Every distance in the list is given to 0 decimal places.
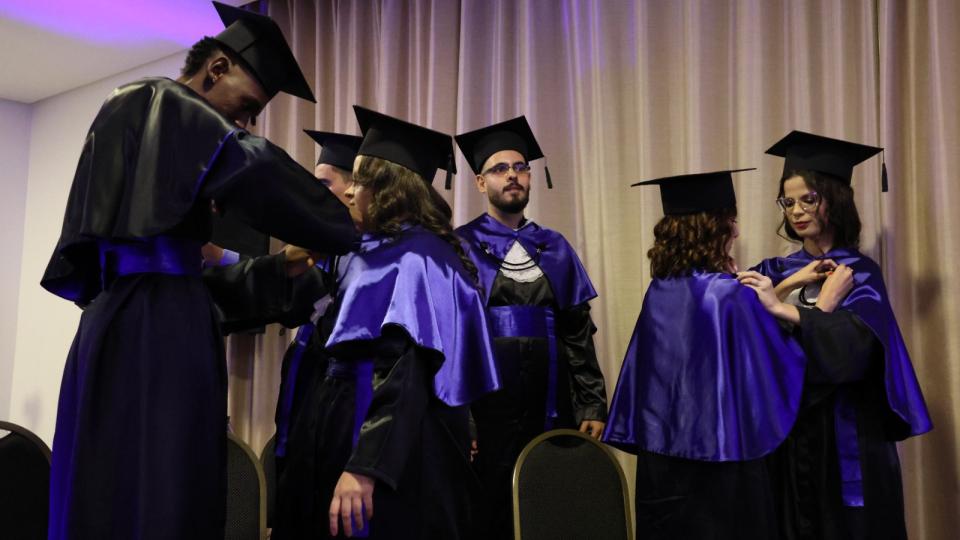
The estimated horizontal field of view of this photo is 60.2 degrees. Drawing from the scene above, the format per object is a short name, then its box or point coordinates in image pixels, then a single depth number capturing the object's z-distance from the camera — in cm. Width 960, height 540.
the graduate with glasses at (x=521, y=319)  378
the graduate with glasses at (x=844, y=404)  319
